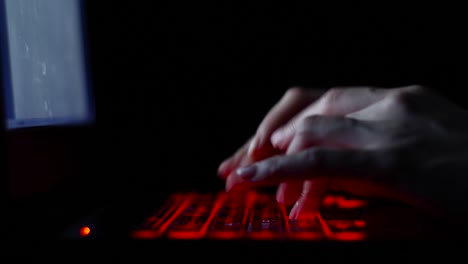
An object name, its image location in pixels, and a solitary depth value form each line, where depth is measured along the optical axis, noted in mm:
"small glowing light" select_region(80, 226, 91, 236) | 325
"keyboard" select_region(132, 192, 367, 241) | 318
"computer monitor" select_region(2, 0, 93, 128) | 350
